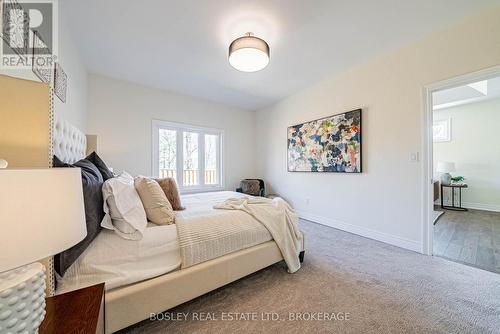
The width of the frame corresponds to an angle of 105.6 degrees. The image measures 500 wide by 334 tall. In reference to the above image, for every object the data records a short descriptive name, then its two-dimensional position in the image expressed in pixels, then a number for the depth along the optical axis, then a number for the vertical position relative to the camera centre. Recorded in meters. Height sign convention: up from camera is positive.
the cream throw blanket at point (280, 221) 1.81 -0.53
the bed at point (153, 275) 1.10 -0.74
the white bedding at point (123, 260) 1.07 -0.57
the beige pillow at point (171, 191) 1.88 -0.23
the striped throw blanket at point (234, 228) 1.41 -0.51
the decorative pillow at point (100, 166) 1.59 +0.02
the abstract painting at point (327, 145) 2.89 +0.40
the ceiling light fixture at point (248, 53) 1.93 +1.20
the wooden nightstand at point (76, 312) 0.67 -0.56
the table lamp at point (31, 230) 0.45 -0.16
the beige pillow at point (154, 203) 1.49 -0.28
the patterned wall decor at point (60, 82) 1.66 +0.80
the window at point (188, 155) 3.73 +0.27
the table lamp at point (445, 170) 4.40 -0.07
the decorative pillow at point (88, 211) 1.00 -0.27
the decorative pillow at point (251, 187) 4.21 -0.44
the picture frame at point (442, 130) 4.69 +0.94
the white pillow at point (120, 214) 1.27 -0.32
